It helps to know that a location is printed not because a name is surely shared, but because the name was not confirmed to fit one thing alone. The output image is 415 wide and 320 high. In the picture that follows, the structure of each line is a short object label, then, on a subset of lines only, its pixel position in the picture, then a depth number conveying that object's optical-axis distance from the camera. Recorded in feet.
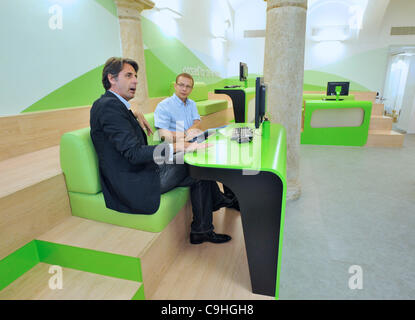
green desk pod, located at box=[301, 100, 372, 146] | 16.49
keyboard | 6.08
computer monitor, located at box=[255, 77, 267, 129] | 5.70
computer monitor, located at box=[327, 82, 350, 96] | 17.96
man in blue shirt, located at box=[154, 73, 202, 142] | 8.08
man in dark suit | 4.75
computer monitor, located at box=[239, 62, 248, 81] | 12.62
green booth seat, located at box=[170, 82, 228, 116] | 14.91
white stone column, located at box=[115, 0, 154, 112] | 11.17
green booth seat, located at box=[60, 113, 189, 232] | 5.42
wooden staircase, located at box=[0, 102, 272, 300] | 4.59
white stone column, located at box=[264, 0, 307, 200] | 8.40
